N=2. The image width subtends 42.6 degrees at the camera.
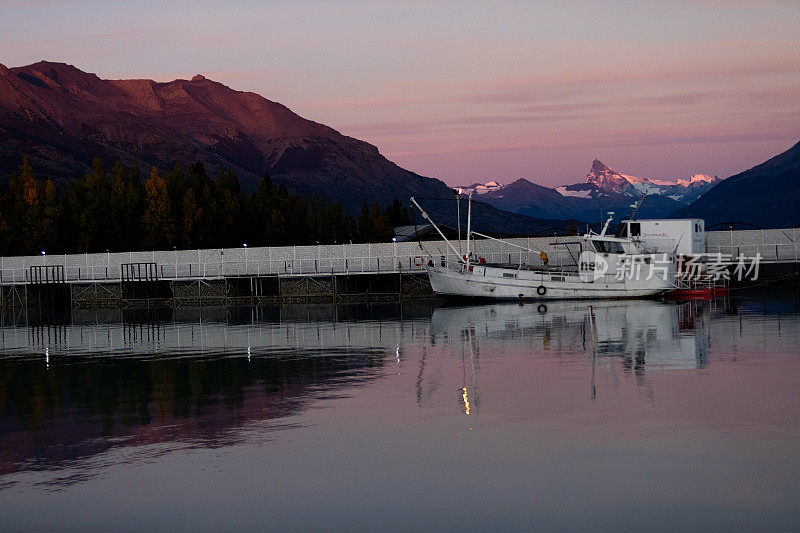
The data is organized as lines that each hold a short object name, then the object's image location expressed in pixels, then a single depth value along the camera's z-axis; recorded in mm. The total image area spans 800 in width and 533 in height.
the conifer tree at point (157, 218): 127062
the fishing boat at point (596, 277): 81938
